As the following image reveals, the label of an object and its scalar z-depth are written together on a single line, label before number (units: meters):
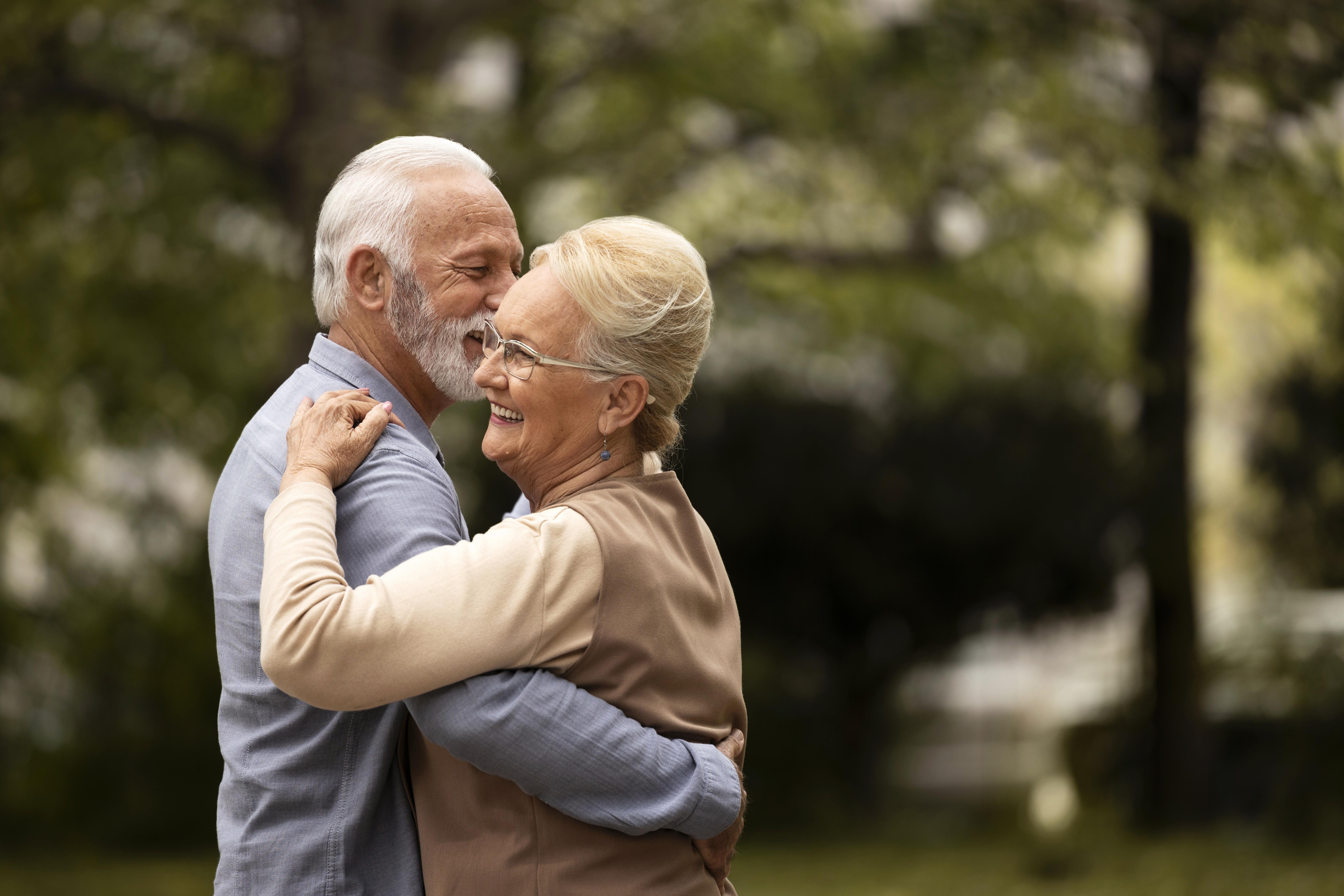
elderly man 4.59
